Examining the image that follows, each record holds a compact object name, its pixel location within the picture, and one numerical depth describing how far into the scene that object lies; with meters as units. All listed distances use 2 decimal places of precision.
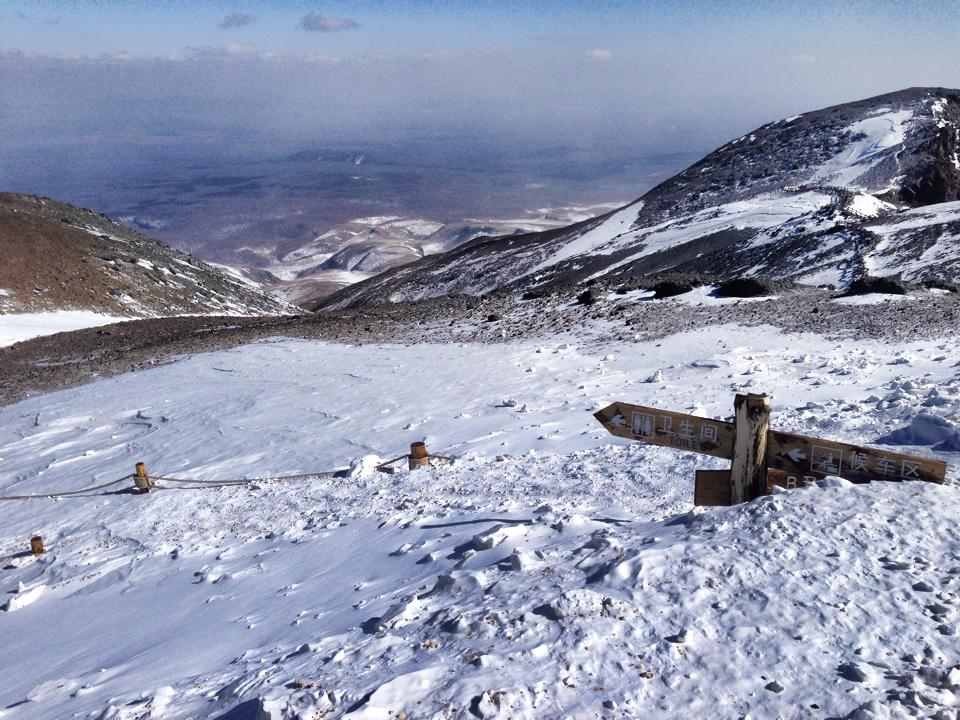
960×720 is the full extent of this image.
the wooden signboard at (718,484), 6.02
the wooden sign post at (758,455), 5.75
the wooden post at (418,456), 10.07
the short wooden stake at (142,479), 11.50
